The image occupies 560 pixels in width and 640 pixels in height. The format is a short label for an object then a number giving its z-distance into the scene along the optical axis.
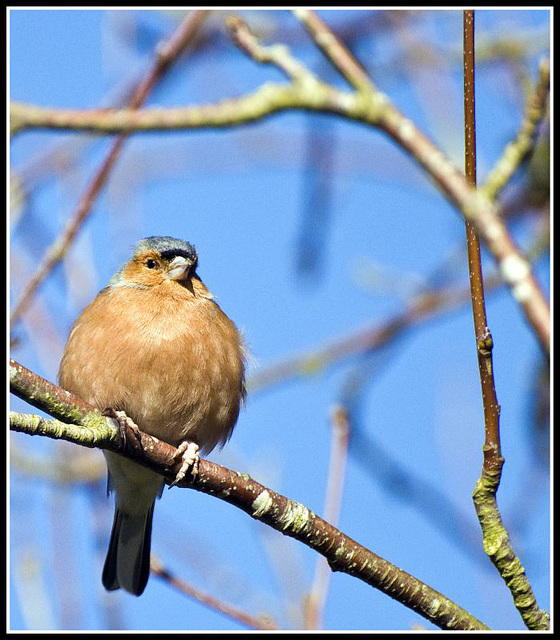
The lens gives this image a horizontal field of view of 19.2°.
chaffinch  10.32
